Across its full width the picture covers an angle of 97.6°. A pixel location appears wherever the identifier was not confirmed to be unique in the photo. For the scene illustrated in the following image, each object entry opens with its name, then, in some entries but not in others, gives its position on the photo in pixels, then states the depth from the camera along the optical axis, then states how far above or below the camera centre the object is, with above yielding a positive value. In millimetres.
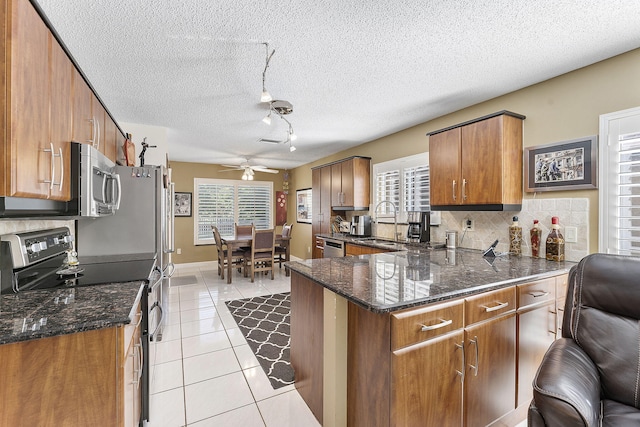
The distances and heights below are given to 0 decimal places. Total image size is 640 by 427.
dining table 4969 -590
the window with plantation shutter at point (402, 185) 3645 +390
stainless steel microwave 1471 +188
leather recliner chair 1014 -634
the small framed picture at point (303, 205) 6859 +183
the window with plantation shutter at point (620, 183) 1939 +208
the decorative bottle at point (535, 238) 2412 -224
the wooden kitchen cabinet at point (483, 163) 2439 +452
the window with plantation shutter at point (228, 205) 6656 +183
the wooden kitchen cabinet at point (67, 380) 929 -594
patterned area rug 2332 -1284
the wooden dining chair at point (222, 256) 5246 -831
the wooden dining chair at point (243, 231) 5965 -390
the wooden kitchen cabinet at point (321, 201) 5199 +212
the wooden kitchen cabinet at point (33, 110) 963 +412
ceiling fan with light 5434 +817
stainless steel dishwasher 4121 -545
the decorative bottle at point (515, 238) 2541 -241
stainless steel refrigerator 2334 -131
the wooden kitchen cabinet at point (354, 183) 4520 +491
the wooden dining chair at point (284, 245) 5738 -670
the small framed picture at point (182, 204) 6417 +201
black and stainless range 1413 -356
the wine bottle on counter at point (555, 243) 2232 -248
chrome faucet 3836 -49
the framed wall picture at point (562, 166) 2141 +381
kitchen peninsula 1261 -667
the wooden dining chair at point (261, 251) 5094 -709
